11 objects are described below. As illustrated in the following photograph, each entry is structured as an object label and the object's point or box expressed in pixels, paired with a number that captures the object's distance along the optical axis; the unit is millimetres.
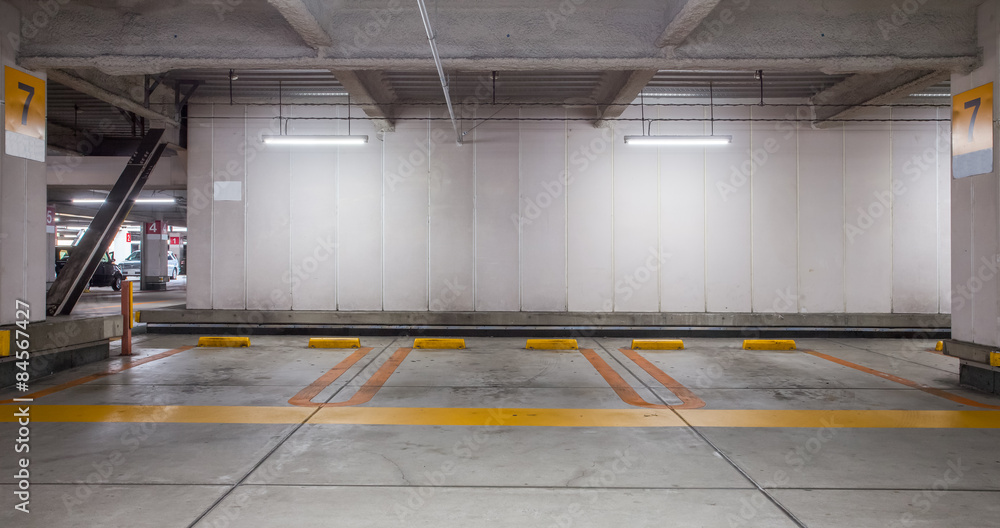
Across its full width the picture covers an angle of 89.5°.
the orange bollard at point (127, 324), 8023
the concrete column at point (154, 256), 22594
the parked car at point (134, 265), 28016
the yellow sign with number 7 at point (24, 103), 6172
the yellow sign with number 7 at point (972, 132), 6195
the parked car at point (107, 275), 22172
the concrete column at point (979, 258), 6082
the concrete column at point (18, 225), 6125
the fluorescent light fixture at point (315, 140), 9453
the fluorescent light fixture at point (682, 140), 9352
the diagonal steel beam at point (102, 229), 8062
